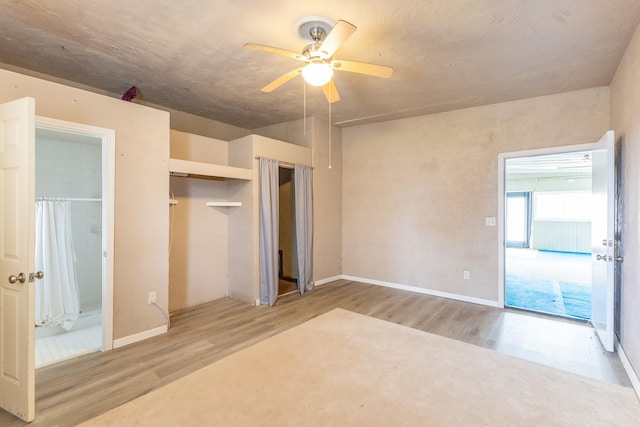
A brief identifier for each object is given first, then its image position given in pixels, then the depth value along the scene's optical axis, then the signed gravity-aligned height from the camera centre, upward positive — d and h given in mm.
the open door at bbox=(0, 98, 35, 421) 1867 -291
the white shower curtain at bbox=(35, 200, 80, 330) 3188 -608
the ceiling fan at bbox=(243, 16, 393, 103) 2195 +1214
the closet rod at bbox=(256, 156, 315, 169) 4445 +745
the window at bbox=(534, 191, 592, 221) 9055 +219
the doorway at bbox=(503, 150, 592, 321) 5621 -422
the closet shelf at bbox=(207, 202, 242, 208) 4081 +118
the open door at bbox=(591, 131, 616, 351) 2701 -259
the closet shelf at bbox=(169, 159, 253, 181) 3365 +524
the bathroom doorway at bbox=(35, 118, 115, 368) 2795 -332
